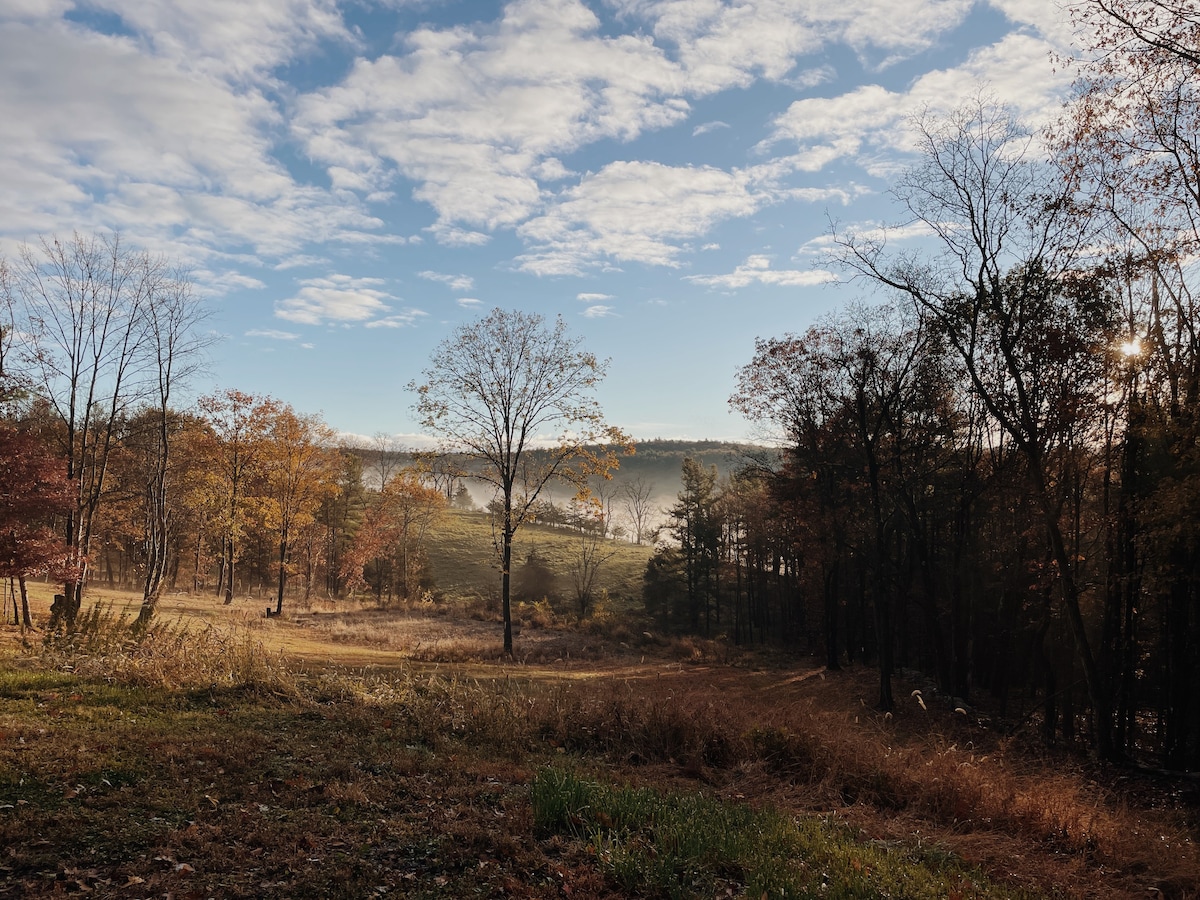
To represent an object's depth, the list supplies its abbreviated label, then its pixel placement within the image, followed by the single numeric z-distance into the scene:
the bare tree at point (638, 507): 96.31
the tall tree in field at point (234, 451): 32.16
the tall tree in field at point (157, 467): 23.72
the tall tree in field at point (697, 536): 47.38
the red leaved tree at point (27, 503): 13.20
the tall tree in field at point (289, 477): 33.72
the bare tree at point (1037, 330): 14.89
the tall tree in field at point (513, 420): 24.89
